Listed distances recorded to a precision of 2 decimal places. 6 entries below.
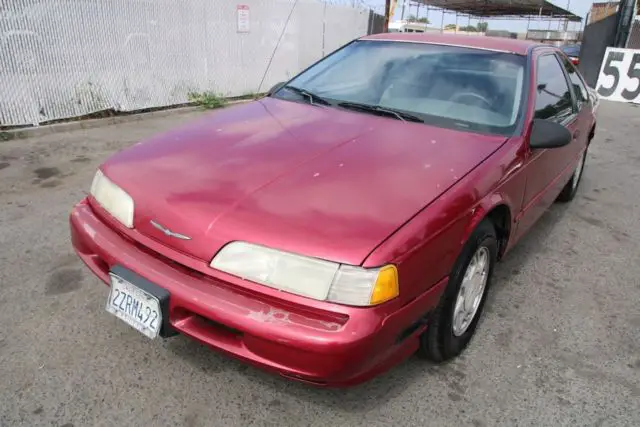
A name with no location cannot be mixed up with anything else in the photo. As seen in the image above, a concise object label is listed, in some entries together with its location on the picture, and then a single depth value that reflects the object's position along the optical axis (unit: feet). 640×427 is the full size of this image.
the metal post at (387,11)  45.27
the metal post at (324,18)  35.53
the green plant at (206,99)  26.50
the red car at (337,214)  5.38
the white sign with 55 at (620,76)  35.99
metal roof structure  95.40
